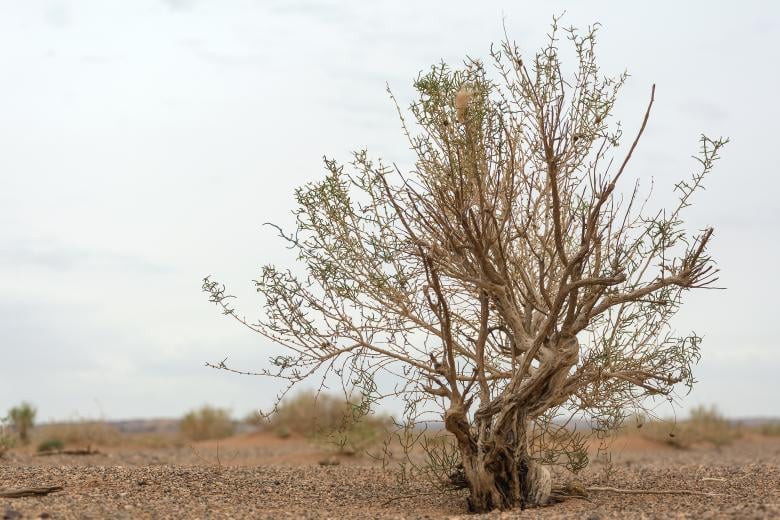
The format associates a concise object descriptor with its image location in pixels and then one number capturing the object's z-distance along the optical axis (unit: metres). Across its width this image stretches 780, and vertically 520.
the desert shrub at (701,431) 28.00
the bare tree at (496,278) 8.86
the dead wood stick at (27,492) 9.53
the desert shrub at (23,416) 26.86
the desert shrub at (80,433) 26.08
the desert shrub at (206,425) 31.17
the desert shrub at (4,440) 16.43
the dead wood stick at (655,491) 10.09
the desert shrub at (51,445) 22.89
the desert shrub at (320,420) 20.99
